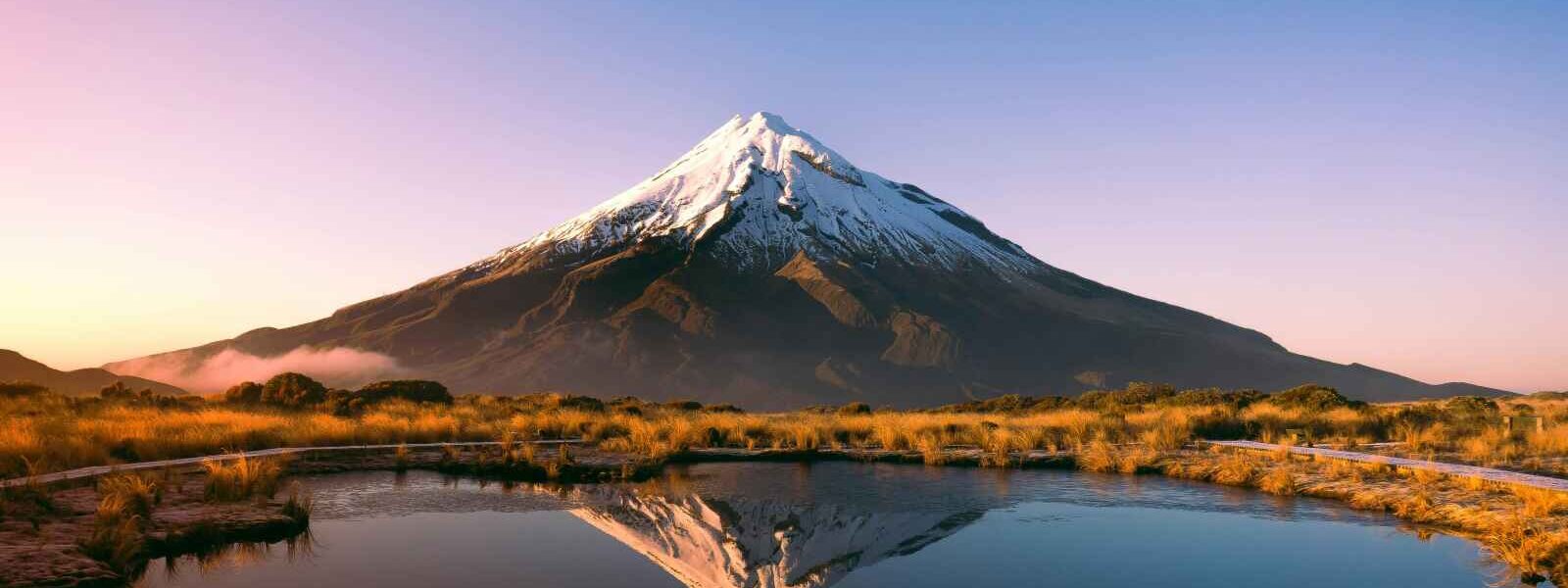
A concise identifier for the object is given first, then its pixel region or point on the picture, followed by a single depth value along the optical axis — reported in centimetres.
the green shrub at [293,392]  3425
